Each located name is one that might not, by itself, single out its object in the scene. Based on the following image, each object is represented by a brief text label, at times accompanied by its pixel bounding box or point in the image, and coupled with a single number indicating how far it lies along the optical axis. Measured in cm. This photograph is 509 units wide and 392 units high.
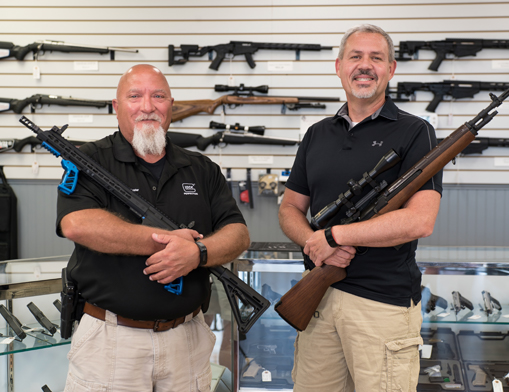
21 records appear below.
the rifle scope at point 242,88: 492
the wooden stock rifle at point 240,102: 492
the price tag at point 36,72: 512
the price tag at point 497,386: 252
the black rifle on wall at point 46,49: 500
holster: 175
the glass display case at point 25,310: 209
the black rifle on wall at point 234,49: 491
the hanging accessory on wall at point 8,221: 502
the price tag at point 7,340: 206
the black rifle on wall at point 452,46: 475
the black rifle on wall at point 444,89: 476
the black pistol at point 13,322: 210
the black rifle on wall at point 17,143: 507
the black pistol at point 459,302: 245
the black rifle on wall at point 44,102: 504
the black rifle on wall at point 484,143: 477
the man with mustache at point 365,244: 177
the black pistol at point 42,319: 217
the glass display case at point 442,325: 244
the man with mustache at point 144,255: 168
